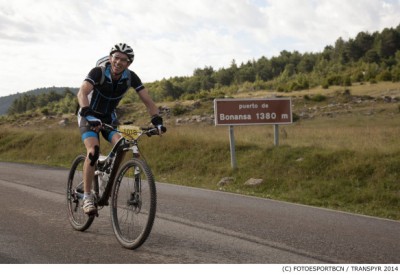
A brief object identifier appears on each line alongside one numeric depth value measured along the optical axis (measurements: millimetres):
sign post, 15164
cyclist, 6016
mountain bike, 5398
